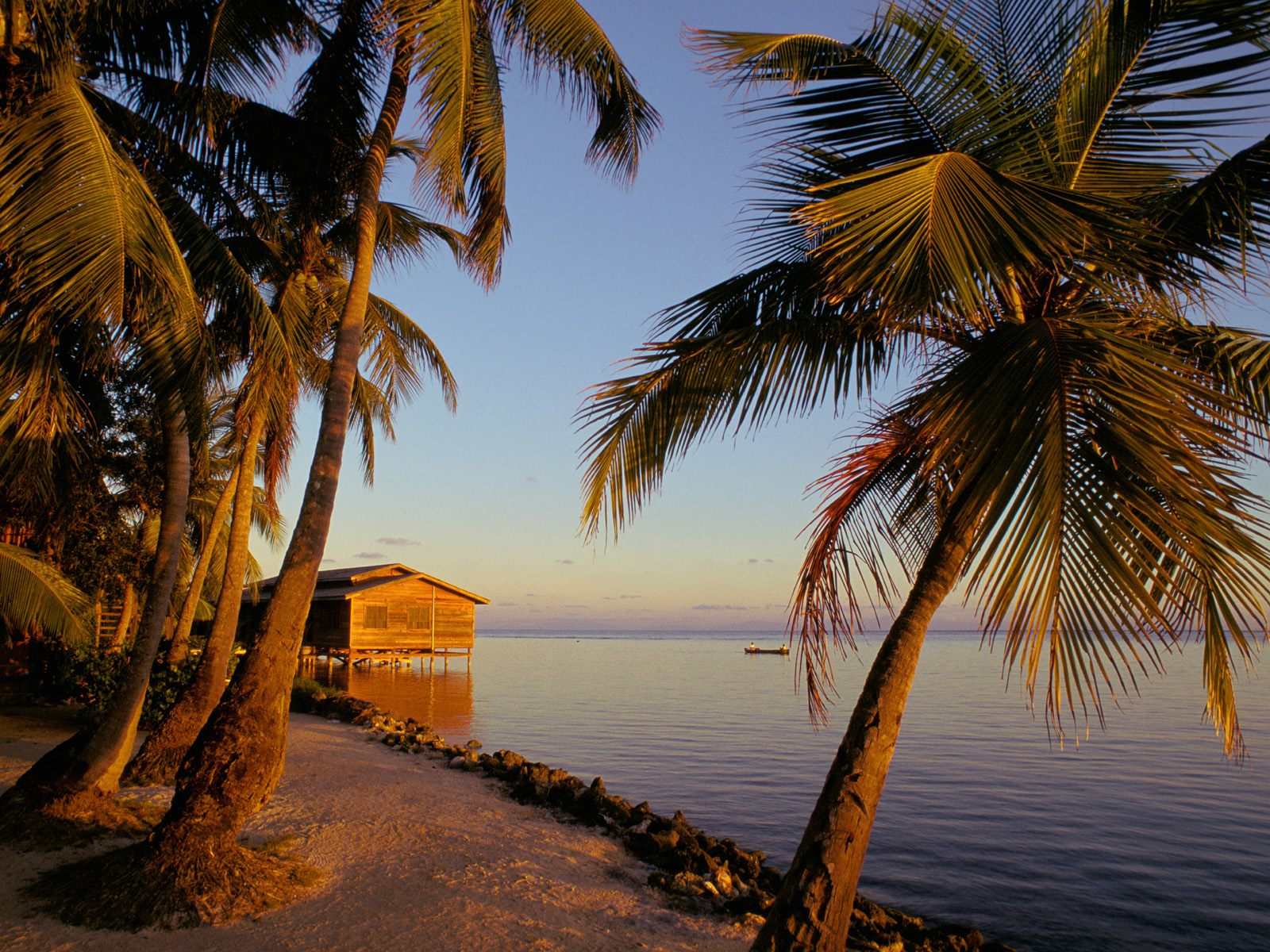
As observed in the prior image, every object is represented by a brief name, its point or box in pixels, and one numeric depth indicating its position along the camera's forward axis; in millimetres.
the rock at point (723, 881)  7211
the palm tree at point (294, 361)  9711
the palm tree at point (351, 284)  5750
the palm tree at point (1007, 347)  3195
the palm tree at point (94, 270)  6516
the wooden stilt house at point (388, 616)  35844
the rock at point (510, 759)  12617
